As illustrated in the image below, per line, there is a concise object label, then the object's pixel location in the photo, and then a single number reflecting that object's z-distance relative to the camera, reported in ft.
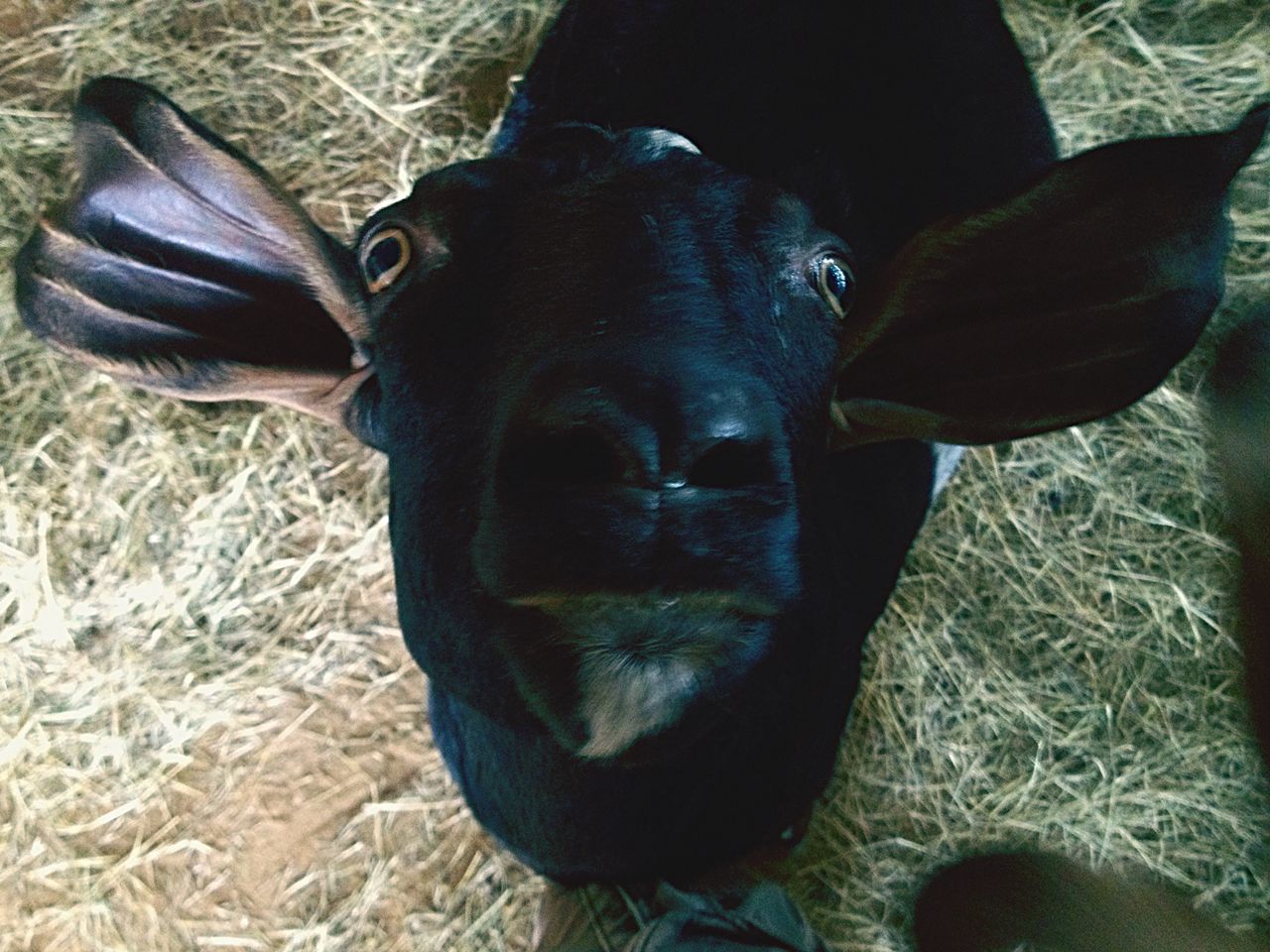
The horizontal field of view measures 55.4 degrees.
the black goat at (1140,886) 1.40
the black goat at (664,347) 1.24
